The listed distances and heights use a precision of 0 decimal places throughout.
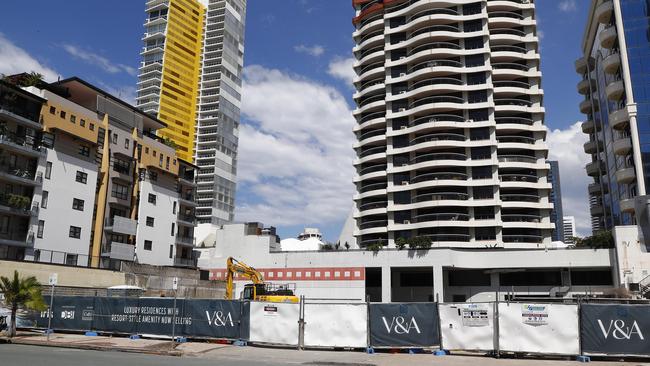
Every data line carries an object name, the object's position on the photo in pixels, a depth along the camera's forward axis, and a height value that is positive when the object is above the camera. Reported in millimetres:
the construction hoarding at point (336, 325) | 21188 -1415
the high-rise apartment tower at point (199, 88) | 139250 +54716
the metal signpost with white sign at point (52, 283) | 24234 +193
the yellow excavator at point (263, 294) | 31372 -268
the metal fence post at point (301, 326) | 21828 -1509
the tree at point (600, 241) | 55344 +5572
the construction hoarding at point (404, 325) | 20297 -1313
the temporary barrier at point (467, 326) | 19469 -1269
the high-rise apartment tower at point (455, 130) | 71000 +22852
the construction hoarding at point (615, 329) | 17734 -1216
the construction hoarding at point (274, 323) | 22125 -1396
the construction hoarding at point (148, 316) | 23406 -1313
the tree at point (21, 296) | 24969 -432
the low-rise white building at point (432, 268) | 57375 +2620
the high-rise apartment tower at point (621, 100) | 54312 +21402
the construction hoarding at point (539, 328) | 18594 -1267
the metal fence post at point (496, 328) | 19156 -1301
